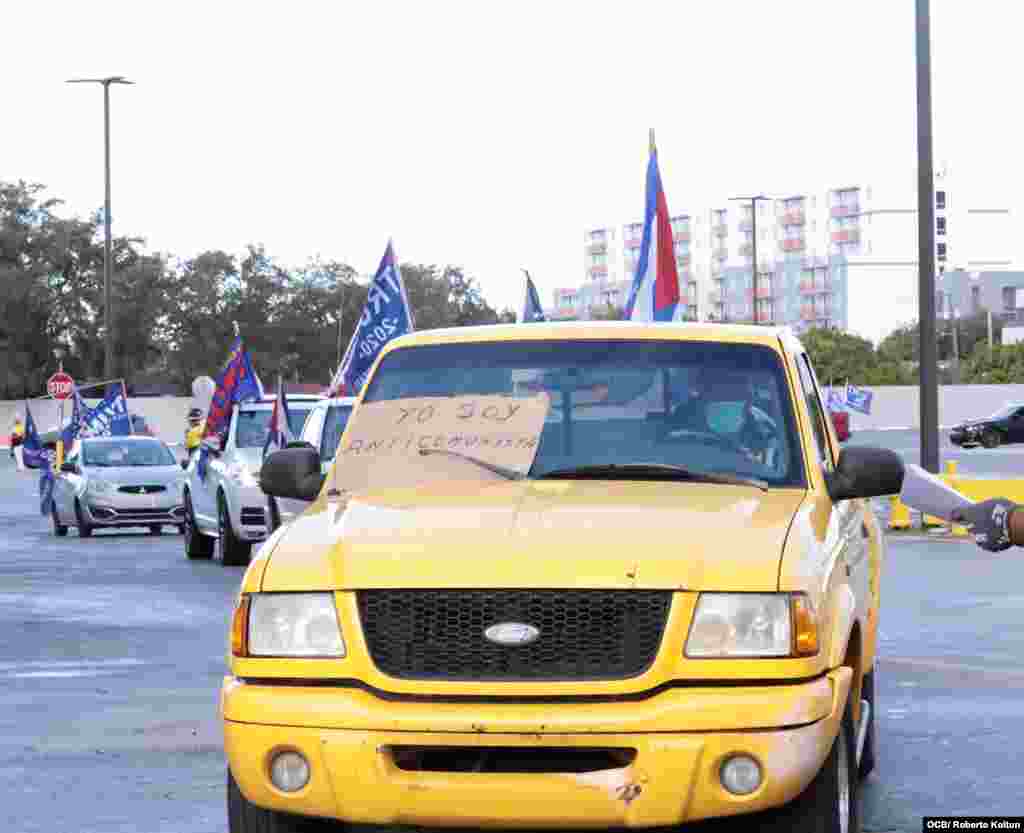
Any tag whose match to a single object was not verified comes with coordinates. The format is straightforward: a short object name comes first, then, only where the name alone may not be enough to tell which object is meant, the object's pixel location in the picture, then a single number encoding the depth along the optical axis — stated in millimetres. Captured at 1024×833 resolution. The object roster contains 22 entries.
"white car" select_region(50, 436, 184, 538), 30458
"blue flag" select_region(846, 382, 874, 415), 83938
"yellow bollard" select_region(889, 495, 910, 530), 27578
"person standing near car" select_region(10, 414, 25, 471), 62000
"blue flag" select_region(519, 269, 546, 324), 23909
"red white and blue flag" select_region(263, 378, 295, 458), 23859
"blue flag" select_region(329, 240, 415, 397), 25422
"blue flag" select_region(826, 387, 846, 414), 78456
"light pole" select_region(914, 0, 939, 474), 26547
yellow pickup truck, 6316
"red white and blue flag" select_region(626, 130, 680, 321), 17672
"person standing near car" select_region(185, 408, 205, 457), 32250
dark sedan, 72875
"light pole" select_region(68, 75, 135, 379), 53750
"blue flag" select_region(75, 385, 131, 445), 41875
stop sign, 54594
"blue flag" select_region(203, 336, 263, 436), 27734
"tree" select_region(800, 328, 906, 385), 123250
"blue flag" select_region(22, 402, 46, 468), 38925
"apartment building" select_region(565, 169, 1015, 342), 195125
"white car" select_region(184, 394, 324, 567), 23328
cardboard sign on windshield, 7645
